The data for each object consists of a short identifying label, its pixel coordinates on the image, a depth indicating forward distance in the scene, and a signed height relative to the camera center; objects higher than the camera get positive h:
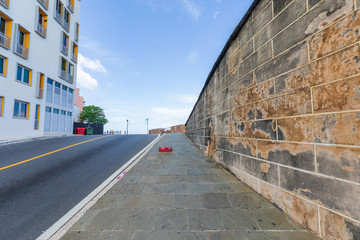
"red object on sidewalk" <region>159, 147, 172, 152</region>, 7.28 -1.01
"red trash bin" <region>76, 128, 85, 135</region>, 23.61 -0.34
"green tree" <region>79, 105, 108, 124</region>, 43.38 +4.43
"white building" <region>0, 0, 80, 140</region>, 11.96 +6.31
